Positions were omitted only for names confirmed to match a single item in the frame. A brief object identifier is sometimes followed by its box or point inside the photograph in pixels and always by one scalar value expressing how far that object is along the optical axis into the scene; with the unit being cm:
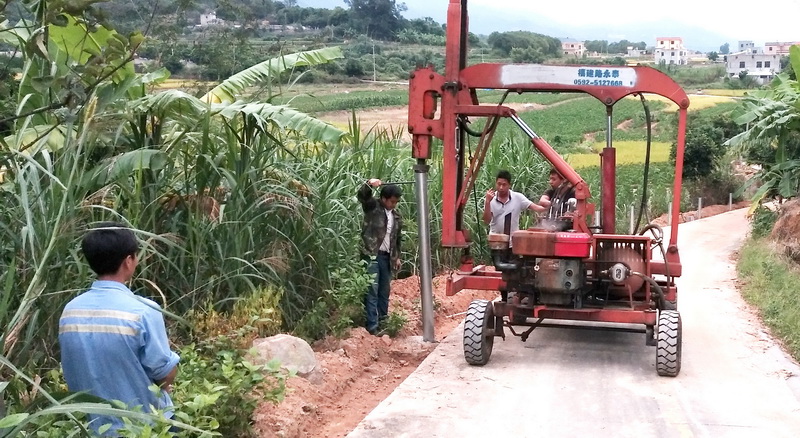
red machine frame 905
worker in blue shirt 408
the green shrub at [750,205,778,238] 1986
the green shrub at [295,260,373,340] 890
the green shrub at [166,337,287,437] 562
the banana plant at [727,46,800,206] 1850
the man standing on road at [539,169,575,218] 982
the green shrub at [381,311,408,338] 994
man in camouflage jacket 970
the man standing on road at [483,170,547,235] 1098
